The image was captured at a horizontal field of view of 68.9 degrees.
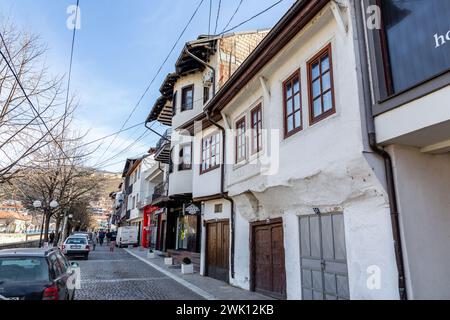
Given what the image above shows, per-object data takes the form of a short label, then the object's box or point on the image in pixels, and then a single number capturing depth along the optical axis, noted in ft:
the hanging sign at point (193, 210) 49.40
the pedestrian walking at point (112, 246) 96.47
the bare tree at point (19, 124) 33.47
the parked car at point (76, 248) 68.66
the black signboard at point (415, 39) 15.48
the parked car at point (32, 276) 16.93
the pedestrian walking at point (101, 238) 148.25
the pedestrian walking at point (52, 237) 104.75
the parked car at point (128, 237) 120.67
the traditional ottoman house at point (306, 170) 18.89
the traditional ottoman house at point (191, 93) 53.36
